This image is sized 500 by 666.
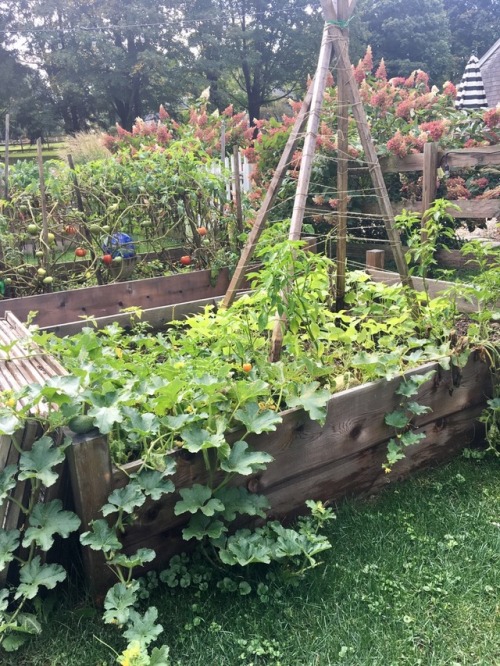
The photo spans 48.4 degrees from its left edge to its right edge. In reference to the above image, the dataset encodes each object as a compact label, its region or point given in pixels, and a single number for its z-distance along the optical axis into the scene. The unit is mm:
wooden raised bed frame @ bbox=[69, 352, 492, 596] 1596
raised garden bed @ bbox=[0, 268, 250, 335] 3336
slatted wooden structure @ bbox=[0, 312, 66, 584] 1579
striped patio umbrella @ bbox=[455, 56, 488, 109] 9305
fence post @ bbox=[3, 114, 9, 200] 4427
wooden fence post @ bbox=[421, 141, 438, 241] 3934
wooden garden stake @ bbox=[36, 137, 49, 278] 3875
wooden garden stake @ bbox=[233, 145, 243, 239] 4393
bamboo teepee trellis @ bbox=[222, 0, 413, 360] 2676
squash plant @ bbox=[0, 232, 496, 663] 1527
